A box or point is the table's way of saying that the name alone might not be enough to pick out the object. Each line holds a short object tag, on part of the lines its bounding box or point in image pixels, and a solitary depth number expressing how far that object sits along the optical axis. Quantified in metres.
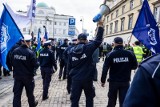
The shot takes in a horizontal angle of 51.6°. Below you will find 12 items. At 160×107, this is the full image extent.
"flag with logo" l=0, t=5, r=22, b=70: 4.26
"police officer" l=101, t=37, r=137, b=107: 3.67
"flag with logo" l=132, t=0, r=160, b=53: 3.54
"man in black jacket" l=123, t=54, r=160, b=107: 0.85
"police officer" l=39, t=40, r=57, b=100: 5.28
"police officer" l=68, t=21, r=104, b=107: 3.55
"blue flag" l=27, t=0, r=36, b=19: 6.91
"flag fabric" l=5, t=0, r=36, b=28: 5.31
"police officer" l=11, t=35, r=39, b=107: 3.89
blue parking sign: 10.82
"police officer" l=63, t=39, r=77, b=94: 5.71
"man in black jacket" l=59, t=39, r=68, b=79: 7.93
